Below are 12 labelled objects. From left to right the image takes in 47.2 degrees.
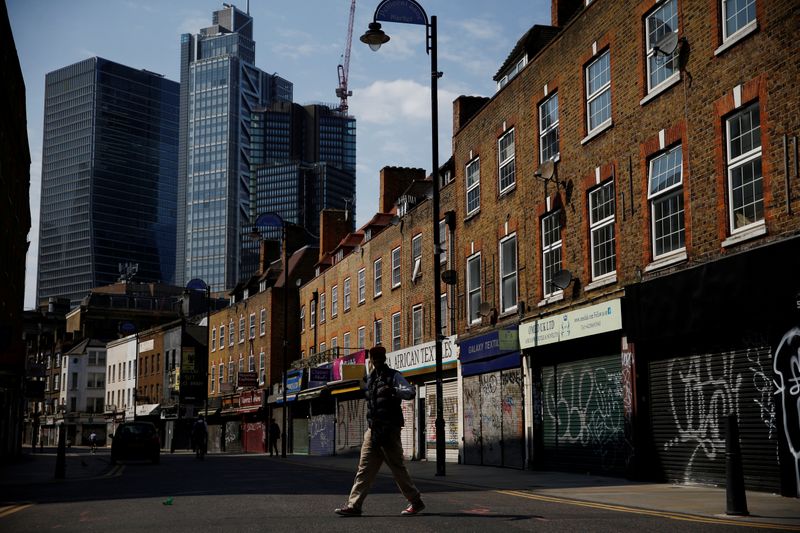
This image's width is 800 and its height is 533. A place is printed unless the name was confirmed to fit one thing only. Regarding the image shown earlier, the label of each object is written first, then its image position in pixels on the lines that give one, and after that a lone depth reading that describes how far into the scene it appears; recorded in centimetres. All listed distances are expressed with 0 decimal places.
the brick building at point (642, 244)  1368
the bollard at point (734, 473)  973
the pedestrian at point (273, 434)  4212
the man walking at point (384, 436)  1005
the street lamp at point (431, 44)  2008
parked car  3070
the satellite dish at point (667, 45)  1639
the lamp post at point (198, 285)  6359
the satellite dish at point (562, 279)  1984
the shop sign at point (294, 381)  4541
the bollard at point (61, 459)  2014
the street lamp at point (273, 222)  4303
